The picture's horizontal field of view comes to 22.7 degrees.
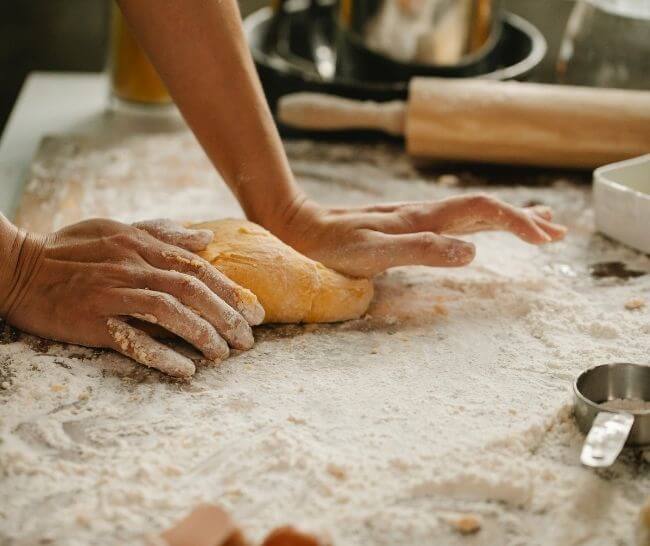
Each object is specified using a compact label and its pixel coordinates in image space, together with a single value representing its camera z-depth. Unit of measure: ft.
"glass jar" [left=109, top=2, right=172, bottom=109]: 4.10
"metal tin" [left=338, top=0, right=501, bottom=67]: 3.99
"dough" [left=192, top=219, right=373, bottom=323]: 3.11
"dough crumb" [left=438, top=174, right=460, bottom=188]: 3.86
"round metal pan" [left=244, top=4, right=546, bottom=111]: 3.99
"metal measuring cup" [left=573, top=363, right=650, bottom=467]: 2.69
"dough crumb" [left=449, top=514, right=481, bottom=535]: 2.63
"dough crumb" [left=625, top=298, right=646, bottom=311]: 3.20
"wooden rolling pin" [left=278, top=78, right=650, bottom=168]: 3.77
